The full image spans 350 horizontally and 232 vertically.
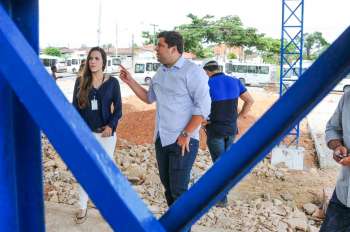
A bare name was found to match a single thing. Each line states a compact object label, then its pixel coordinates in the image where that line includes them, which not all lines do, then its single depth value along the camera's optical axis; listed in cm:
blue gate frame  97
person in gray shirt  262
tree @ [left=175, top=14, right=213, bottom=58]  4523
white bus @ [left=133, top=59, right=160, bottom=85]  3597
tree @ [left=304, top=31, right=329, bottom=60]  5447
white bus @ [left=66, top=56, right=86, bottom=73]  4703
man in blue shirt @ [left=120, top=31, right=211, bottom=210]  339
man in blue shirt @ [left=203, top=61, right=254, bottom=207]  518
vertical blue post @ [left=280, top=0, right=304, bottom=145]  948
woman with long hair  400
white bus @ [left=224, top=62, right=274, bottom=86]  3666
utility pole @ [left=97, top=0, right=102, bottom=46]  3444
